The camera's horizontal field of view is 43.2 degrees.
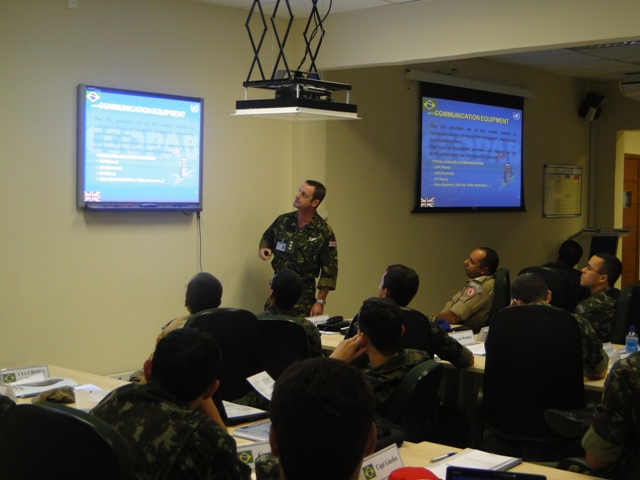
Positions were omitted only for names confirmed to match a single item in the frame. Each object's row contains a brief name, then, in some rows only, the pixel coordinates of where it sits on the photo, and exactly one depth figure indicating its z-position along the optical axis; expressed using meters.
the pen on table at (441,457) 2.52
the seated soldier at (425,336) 3.91
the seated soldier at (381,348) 2.94
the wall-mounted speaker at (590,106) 10.26
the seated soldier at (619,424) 2.35
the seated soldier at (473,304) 5.30
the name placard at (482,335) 4.69
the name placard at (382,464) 2.22
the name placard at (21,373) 3.50
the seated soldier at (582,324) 3.68
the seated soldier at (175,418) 1.90
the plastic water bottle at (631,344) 4.31
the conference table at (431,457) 2.41
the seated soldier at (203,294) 3.83
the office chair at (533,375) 3.55
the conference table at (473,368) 3.72
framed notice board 9.75
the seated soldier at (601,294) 4.76
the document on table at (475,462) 2.41
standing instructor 6.05
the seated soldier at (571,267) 6.38
